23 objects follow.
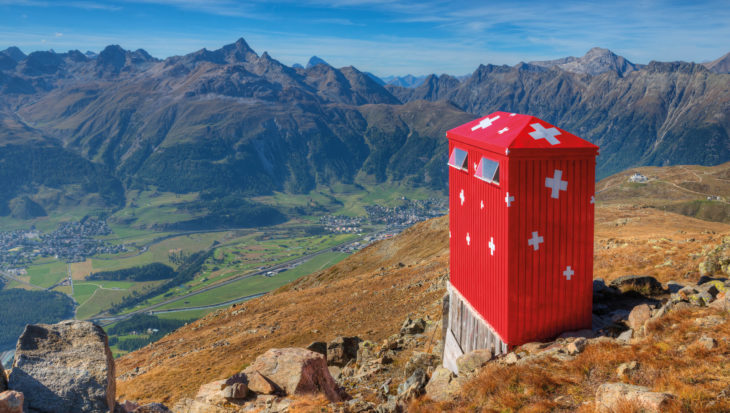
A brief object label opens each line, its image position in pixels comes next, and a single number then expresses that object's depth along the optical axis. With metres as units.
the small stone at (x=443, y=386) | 12.65
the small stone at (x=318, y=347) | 24.83
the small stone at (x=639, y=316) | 13.96
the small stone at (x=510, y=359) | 12.97
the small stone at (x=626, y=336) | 13.31
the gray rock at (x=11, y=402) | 10.23
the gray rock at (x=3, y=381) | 11.40
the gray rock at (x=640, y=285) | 17.64
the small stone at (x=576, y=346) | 12.36
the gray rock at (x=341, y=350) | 24.39
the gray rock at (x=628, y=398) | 8.78
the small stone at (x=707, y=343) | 10.91
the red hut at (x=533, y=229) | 13.55
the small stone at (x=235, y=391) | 15.36
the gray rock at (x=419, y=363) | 17.84
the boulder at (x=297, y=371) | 15.77
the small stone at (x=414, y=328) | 24.83
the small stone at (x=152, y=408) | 13.89
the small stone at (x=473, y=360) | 14.23
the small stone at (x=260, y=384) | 15.57
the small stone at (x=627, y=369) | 10.71
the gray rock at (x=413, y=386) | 13.65
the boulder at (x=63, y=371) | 11.54
